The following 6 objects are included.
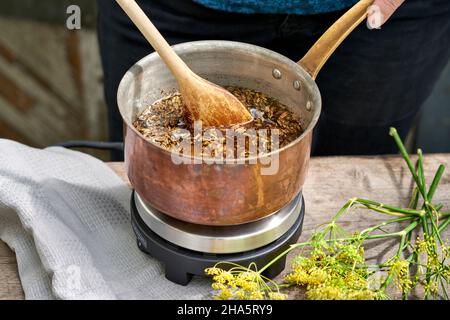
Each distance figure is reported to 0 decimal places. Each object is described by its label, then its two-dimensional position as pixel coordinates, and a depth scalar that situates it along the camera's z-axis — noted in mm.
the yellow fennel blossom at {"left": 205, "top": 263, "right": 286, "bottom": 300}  902
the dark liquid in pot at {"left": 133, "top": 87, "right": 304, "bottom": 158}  983
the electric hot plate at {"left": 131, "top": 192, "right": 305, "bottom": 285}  978
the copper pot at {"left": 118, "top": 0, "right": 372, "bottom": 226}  886
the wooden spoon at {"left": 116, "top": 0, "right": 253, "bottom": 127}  961
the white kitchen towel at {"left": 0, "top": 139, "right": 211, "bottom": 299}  1003
